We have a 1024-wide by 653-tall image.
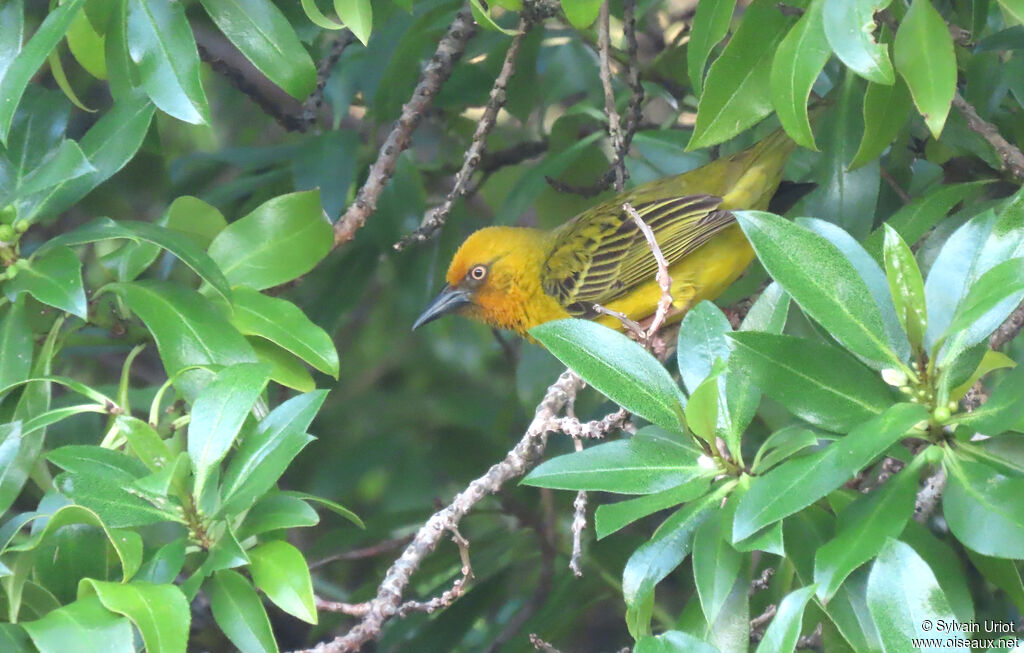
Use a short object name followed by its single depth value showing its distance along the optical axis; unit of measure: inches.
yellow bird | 306.8
